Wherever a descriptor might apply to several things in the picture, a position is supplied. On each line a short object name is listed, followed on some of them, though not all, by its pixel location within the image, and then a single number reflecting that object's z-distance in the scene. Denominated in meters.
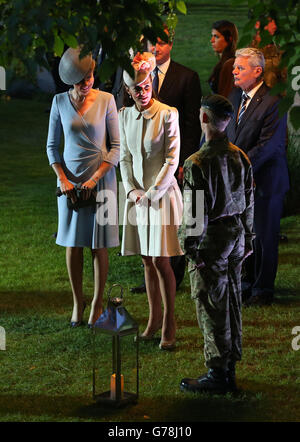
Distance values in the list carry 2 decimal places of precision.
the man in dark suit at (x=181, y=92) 16.05
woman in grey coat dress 14.86
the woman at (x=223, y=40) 19.36
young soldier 11.81
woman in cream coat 14.05
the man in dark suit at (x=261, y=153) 15.92
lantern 11.98
